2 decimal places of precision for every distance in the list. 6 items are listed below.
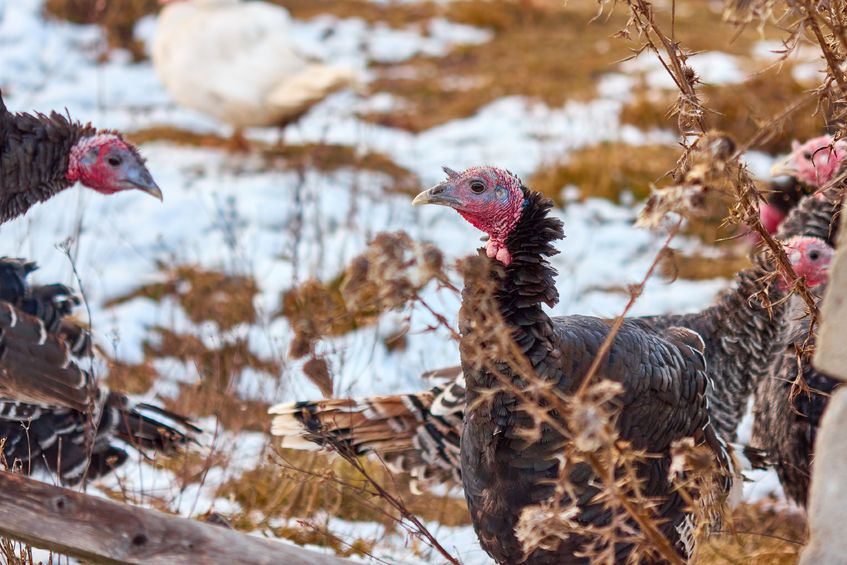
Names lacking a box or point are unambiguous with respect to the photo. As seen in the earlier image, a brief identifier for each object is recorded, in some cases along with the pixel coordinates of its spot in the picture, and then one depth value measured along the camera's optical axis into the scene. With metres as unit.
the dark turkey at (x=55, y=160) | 6.92
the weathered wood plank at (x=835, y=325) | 3.29
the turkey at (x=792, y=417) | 7.04
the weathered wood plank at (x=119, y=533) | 4.28
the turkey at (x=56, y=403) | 6.86
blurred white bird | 15.02
